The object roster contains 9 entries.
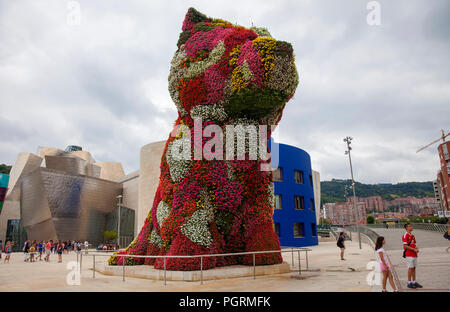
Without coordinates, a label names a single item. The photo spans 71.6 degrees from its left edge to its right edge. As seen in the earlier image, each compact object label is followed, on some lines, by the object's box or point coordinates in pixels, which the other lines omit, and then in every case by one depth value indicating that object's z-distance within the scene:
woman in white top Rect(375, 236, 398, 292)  6.17
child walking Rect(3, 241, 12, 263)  18.21
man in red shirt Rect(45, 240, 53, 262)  19.84
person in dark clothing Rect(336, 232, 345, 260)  15.12
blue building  31.48
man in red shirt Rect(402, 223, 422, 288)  6.82
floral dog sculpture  8.94
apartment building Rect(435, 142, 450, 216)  66.38
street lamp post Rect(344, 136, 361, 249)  26.21
